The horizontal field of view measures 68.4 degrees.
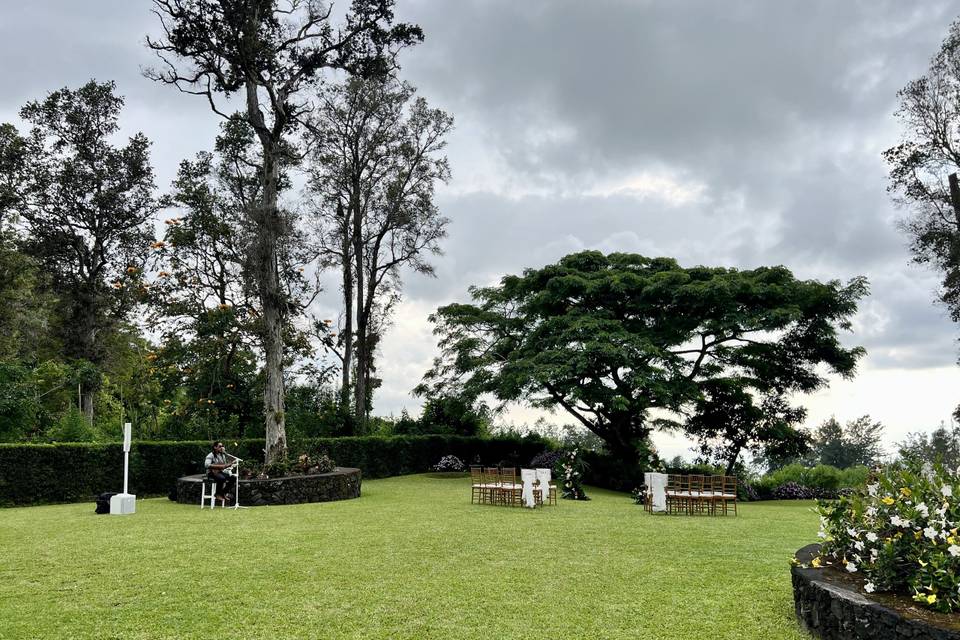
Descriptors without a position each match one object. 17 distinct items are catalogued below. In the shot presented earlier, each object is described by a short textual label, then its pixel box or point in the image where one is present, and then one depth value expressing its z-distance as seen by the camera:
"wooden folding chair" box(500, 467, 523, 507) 14.84
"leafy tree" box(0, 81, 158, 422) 26.61
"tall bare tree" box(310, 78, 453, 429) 27.09
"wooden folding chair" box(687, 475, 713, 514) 13.77
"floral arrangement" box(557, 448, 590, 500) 17.61
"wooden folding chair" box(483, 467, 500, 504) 15.02
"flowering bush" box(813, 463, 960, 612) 4.53
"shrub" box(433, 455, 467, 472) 25.11
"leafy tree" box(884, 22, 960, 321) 21.58
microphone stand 14.71
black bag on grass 13.66
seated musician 14.77
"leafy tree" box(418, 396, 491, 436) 27.53
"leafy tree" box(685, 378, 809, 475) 22.86
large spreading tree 21.00
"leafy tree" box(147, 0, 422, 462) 17.94
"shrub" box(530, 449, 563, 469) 24.08
